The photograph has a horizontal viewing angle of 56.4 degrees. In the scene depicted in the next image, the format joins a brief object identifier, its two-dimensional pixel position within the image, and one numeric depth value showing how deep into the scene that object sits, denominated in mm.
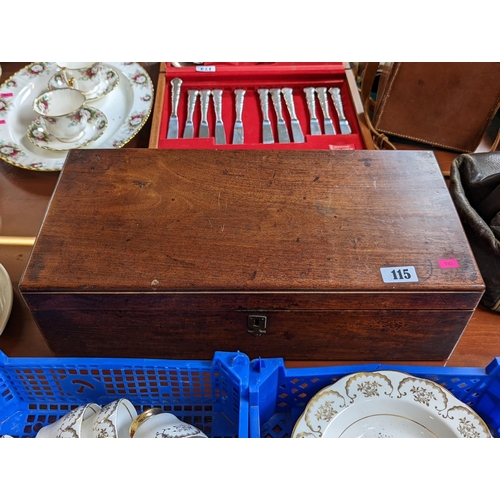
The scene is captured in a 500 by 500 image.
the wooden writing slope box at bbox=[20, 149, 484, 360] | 717
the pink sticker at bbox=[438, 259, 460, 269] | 739
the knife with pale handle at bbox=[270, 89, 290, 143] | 1189
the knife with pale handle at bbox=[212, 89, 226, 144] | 1194
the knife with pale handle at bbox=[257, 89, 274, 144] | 1189
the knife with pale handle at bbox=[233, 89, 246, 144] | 1190
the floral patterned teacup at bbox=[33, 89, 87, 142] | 1069
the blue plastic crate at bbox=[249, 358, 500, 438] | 713
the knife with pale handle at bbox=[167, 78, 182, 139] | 1190
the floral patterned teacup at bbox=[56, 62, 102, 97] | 1267
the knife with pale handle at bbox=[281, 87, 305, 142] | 1193
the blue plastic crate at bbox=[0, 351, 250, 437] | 731
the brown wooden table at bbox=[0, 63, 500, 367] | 847
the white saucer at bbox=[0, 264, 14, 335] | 838
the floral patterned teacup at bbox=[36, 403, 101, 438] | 653
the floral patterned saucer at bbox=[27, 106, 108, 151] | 1098
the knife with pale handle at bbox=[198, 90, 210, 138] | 1194
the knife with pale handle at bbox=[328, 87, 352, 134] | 1208
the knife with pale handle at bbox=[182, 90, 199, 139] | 1187
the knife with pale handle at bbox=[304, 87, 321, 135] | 1213
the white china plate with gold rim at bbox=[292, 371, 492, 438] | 717
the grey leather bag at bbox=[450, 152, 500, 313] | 820
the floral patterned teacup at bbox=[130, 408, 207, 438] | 639
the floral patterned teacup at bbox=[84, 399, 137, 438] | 641
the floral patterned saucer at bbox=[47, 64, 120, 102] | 1263
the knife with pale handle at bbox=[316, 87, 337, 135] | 1208
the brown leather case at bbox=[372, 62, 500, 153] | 1084
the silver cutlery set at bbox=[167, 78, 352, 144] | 1194
